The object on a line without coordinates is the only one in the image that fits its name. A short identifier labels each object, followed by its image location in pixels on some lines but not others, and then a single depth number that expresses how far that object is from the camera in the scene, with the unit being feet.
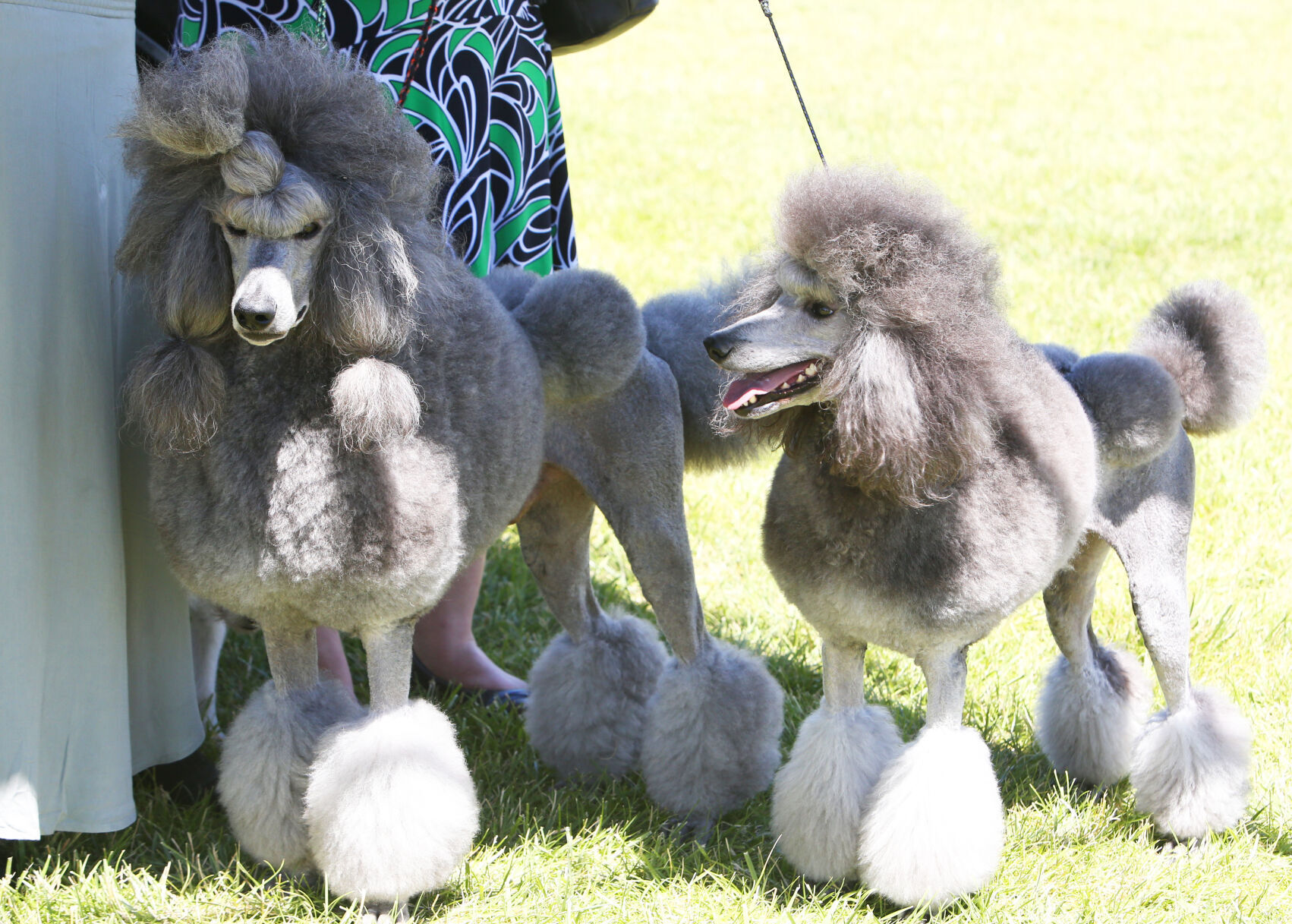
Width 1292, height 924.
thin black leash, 16.31
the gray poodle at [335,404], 13.16
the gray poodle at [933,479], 13.53
